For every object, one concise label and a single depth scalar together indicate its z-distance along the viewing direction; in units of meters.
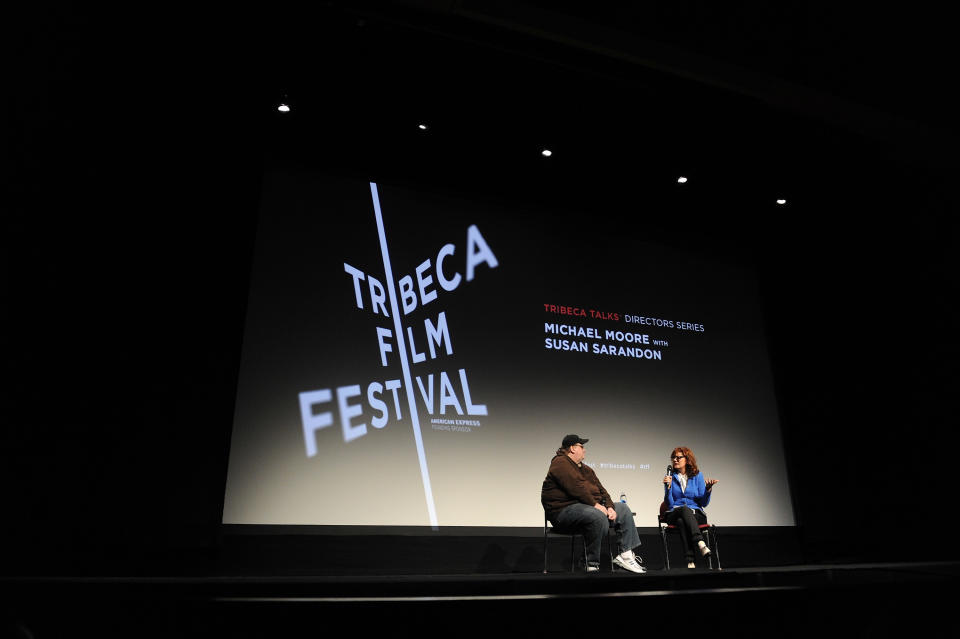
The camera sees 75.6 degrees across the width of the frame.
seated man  3.67
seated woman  3.90
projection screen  4.14
